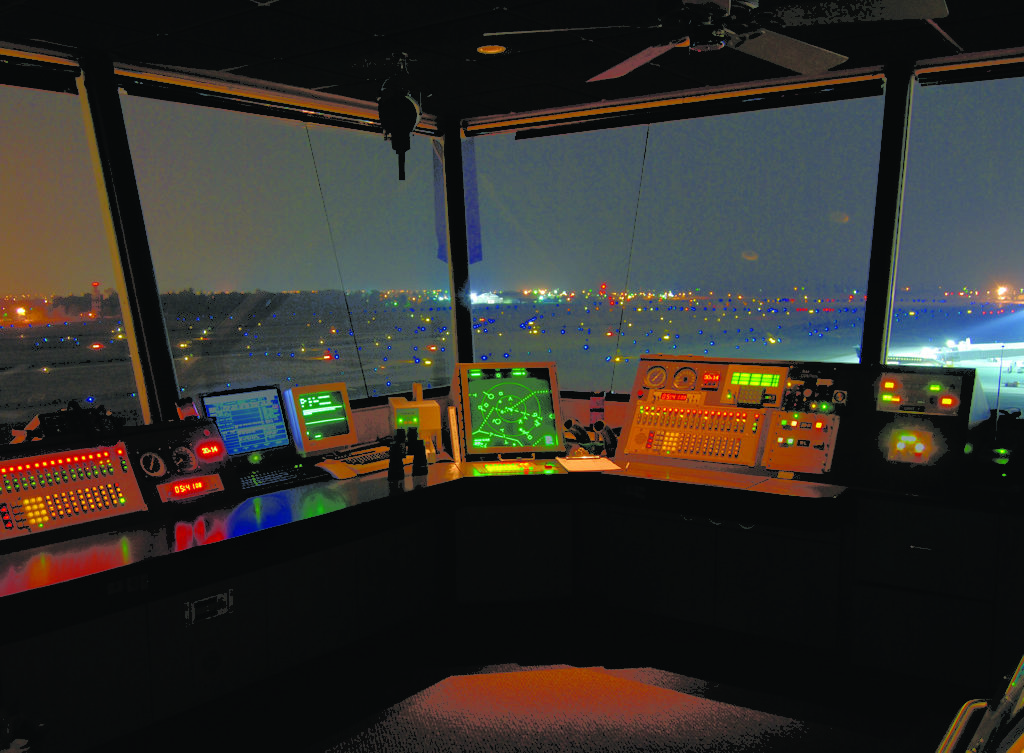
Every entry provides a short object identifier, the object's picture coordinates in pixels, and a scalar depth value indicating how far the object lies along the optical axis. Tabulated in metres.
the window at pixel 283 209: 3.45
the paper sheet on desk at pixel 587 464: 3.22
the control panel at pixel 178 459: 2.60
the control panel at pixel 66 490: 2.25
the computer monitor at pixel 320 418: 3.36
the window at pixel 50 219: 2.96
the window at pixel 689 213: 3.71
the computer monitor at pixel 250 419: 3.11
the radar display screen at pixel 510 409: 3.50
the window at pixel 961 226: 3.23
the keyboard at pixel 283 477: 2.94
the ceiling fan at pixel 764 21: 2.02
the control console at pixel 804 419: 2.89
